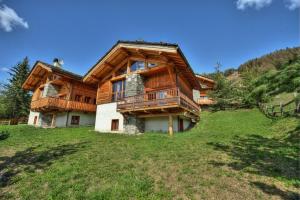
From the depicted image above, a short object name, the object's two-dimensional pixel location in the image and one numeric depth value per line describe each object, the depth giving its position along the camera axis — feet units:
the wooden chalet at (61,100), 46.74
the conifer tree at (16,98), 75.23
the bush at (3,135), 31.05
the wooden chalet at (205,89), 60.51
